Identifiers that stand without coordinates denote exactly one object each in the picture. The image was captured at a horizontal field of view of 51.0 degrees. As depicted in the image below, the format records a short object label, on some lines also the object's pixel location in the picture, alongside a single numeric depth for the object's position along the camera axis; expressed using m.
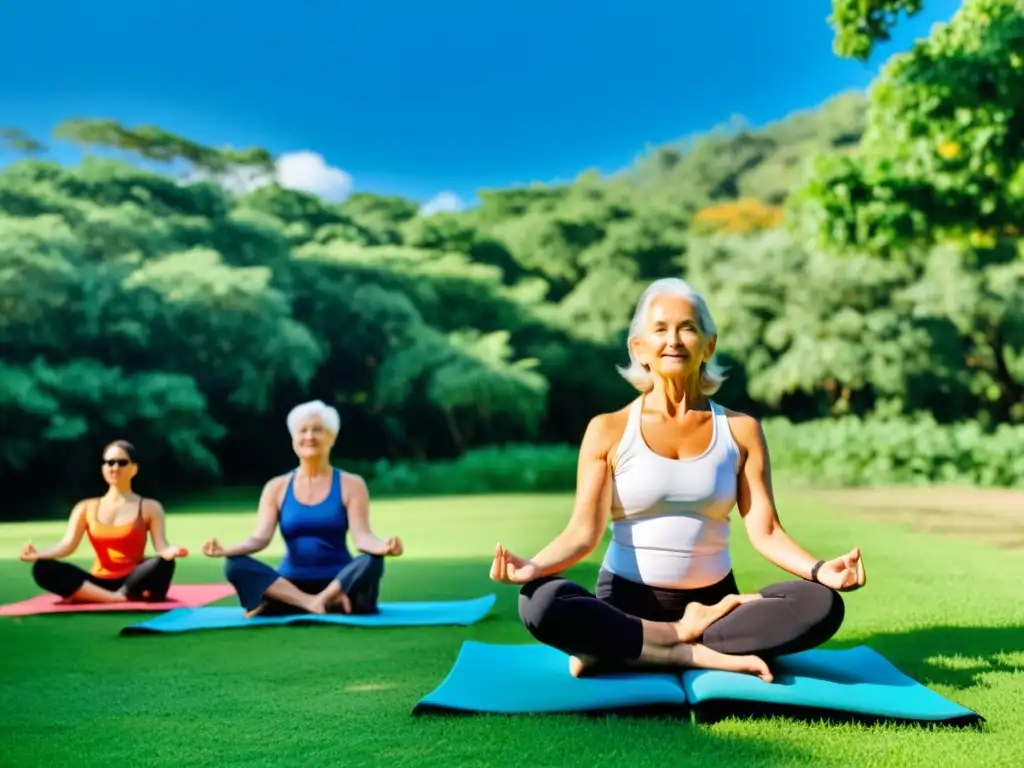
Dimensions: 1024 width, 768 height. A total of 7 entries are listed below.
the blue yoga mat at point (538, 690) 2.95
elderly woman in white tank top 3.10
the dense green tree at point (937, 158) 8.30
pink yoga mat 5.38
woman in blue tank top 4.95
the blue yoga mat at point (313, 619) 4.70
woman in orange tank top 5.51
